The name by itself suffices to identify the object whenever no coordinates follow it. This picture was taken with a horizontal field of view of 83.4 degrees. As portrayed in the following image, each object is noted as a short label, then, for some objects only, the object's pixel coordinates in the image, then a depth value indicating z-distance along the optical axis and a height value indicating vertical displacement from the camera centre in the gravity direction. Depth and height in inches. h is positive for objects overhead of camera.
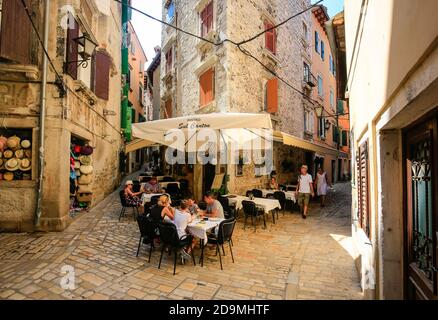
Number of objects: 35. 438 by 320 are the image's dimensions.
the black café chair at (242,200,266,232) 280.0 -45.0
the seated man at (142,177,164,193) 348.5 -26.2
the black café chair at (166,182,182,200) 422.9 -35.1
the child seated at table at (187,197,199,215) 228.1 -36.8
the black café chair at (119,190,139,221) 317.9 -40.7
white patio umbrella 221.5 +41.7
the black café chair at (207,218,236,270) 189.3 -50.5
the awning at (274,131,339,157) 304.7 +39.4
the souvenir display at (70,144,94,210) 336.5 -10.2
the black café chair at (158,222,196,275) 176.3 -49.2
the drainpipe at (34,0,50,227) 256.7 +49.4
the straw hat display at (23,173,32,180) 260.7 -8.3
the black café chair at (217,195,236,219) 244.4 -41.2
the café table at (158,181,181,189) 435.7 -27.3
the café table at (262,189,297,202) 364.6 -37.1
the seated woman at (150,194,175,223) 203.2 -35.3
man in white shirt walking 346.0 -26.1
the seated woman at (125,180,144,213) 322.3 -40.3
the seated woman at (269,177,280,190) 414.9 -25.8
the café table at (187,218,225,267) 187.5 -45.7
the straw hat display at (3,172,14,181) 255.4 -8.3
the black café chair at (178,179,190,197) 475.1 -34.1
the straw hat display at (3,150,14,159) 255.1 +14.6
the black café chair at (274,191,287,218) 355.9 -38.7
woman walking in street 447.5 -28.5
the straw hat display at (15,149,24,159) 258.4 +14.9
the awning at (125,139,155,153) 334.0 +33.6
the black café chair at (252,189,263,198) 366.3 -35.7
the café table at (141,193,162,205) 304.7 -36.6
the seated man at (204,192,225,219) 230.8 -37.8
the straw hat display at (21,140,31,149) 258.8 +26.0
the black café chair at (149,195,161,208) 273.6 -36.0
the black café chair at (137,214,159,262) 194.9 -46.9
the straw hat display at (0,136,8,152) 251.6 +26.6
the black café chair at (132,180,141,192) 406.6 -30.7
